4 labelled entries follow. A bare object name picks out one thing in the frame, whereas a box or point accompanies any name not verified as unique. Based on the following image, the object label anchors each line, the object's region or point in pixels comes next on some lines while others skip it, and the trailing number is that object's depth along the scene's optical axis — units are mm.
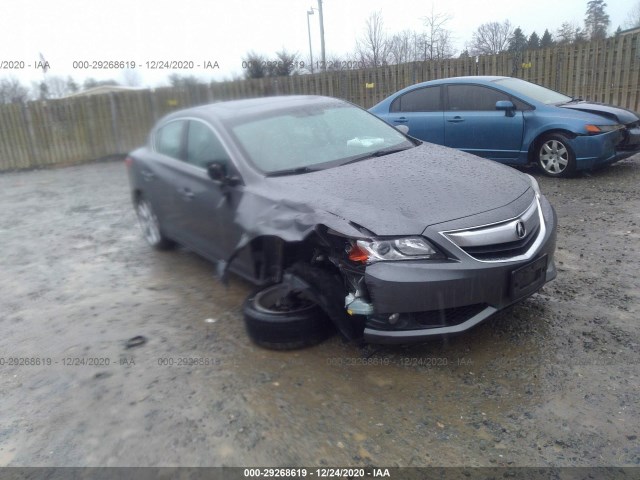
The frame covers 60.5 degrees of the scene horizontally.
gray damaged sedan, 3162
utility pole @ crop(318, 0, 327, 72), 21344
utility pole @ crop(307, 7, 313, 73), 20405
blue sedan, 7270
